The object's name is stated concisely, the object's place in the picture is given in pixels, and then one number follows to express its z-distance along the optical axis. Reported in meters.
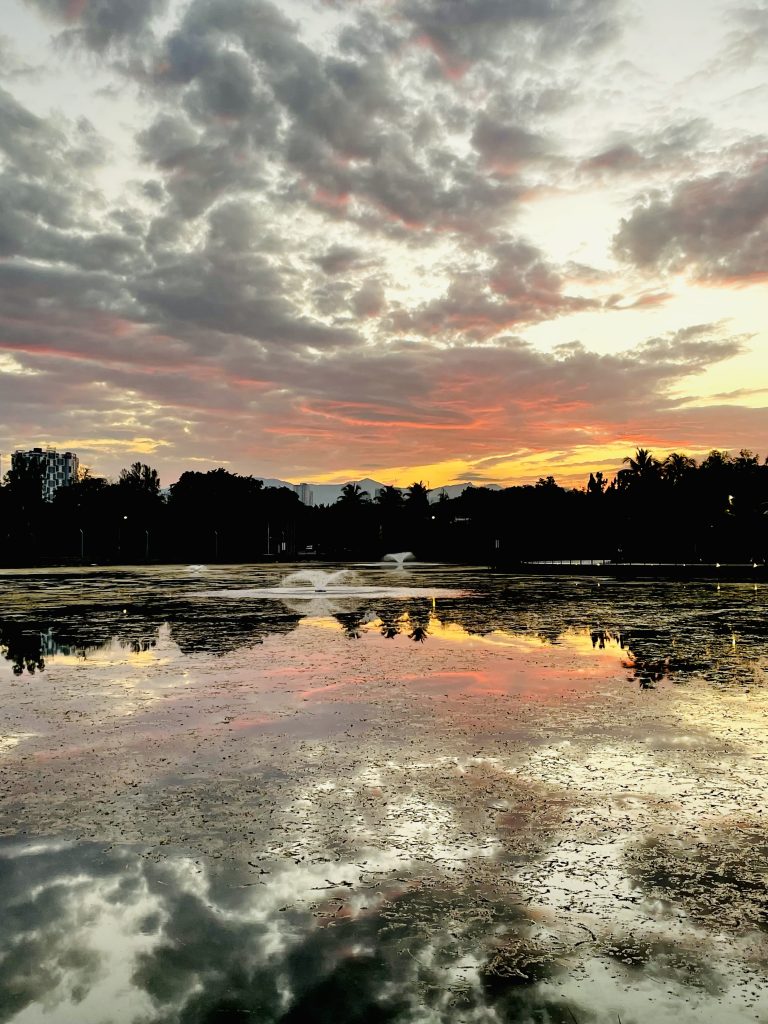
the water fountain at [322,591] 32.59
